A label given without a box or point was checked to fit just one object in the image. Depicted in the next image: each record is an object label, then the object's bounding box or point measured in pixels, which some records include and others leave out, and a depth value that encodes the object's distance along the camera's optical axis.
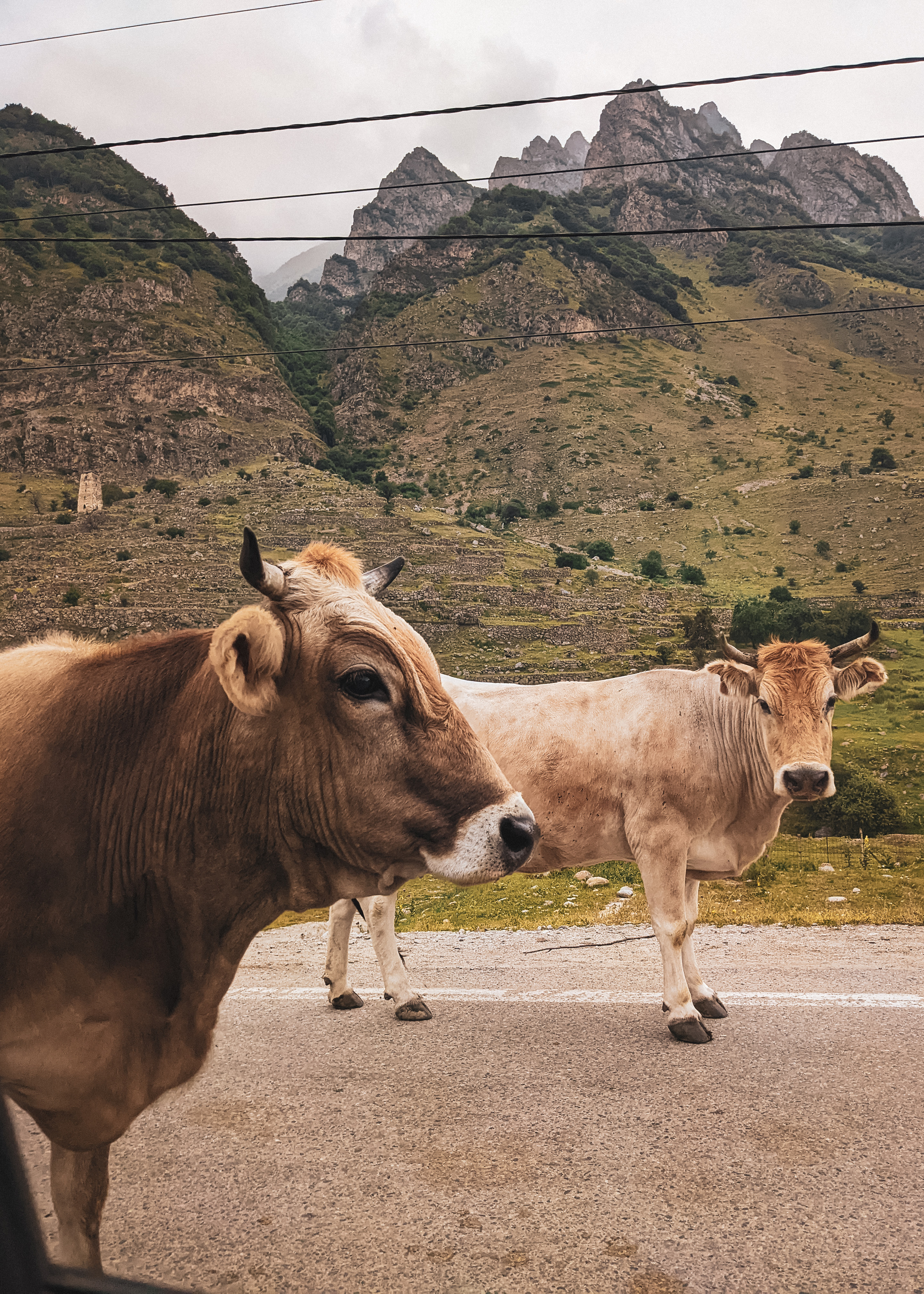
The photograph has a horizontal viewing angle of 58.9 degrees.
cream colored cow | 5.55
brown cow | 1.98
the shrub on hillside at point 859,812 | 21.12
